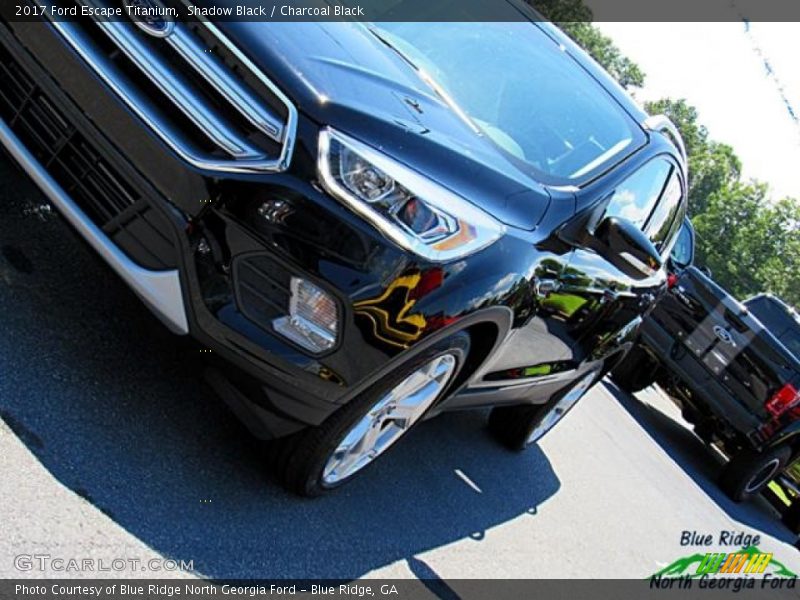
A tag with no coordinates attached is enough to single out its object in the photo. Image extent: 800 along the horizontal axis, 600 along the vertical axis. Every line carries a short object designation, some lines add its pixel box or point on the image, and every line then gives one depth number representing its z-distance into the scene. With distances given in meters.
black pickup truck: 7.67
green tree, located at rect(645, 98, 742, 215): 82.19
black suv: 2.61
